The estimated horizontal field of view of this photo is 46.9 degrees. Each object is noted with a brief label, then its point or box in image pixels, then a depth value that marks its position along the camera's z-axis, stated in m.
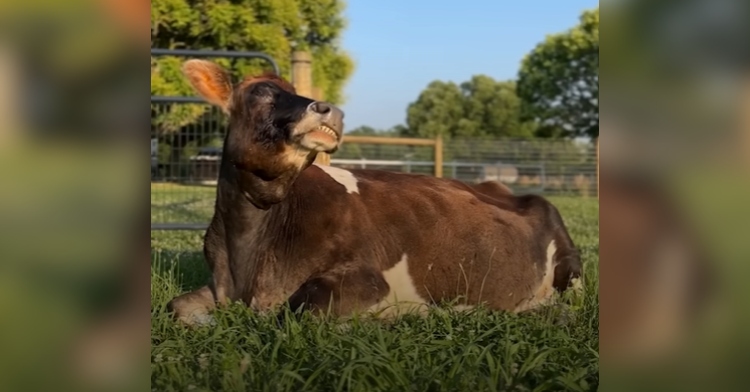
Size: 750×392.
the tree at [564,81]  47.28
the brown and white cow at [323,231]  3.96
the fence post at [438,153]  15.48
